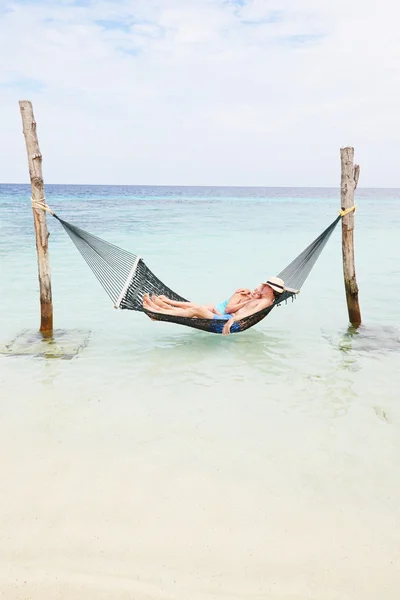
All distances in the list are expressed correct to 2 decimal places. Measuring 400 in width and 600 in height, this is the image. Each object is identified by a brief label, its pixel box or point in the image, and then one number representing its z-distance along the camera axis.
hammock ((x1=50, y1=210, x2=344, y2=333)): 4.03
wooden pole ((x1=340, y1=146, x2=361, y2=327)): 4.54
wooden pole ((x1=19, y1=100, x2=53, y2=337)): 4.17
